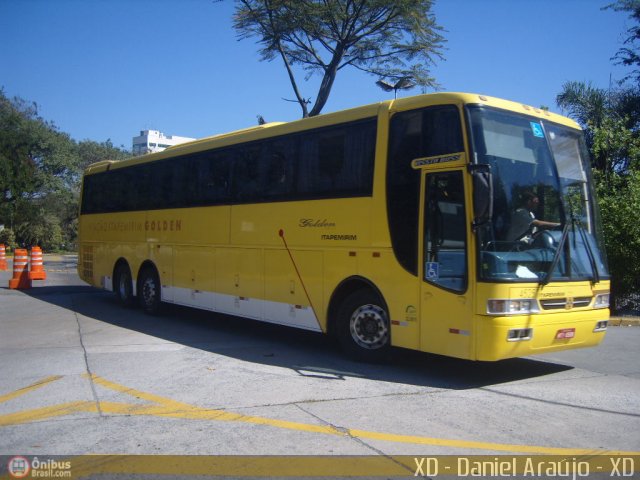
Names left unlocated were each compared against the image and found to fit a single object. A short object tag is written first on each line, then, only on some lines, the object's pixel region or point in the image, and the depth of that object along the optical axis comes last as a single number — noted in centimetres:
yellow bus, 680
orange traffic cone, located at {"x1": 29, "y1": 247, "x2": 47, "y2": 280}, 2088
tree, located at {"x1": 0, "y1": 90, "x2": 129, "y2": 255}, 4706
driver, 687
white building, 13720
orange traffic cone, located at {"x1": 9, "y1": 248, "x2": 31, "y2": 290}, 1847
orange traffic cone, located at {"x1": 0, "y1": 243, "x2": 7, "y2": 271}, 2773
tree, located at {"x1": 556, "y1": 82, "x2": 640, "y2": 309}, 1212
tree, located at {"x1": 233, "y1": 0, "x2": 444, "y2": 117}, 2059
